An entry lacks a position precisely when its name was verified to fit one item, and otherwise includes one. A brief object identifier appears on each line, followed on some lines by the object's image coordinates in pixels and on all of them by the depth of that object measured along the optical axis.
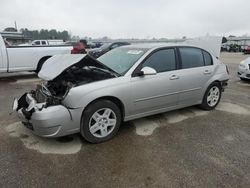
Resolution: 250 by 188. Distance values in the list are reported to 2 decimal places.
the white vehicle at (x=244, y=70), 8.22
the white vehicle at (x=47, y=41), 23.87
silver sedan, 3.26
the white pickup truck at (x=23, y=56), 8.31
